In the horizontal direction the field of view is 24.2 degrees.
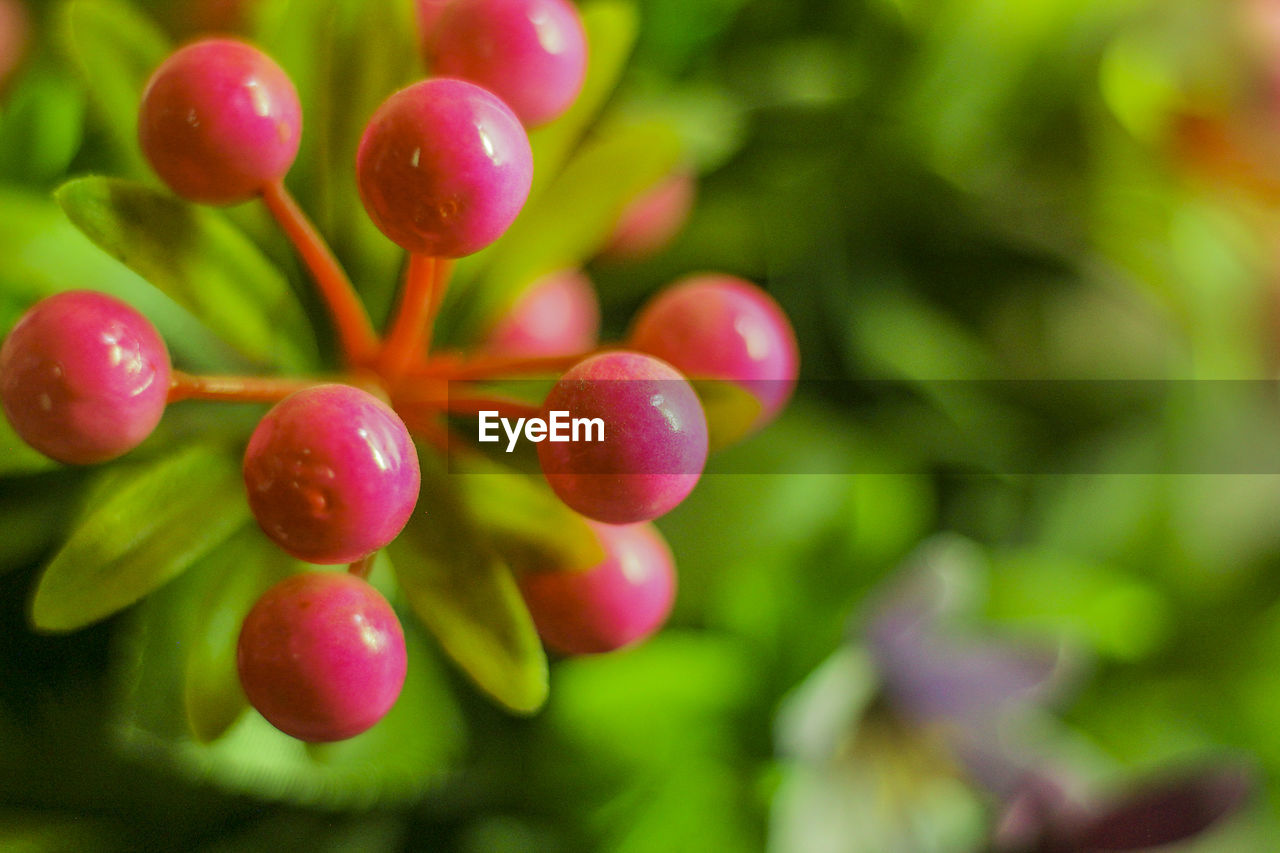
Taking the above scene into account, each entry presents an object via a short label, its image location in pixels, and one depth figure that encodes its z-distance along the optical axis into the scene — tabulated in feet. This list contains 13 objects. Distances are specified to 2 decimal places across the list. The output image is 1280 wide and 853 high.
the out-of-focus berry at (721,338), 0.62
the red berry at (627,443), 0.57
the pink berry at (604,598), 0.61
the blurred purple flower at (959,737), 0.70
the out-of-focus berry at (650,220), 0.69
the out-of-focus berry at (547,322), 0.66
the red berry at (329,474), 0.56
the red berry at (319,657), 0.58
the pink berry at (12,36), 0.69
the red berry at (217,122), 0.59
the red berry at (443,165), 0.57
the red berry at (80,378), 0.57
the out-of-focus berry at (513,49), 0.61
